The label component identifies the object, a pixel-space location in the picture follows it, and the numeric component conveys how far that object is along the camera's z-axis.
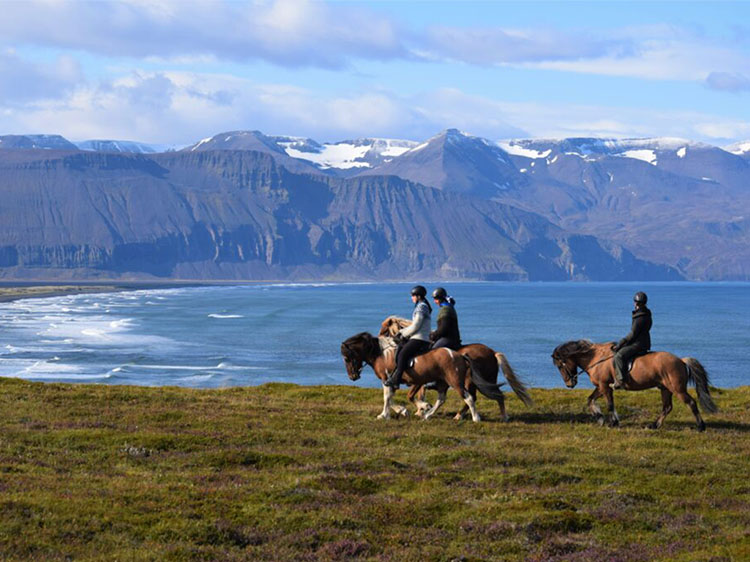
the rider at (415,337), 26.53
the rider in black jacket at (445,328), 26.77
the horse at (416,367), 26.03
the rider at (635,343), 25.30
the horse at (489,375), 26.19
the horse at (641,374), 24.77
